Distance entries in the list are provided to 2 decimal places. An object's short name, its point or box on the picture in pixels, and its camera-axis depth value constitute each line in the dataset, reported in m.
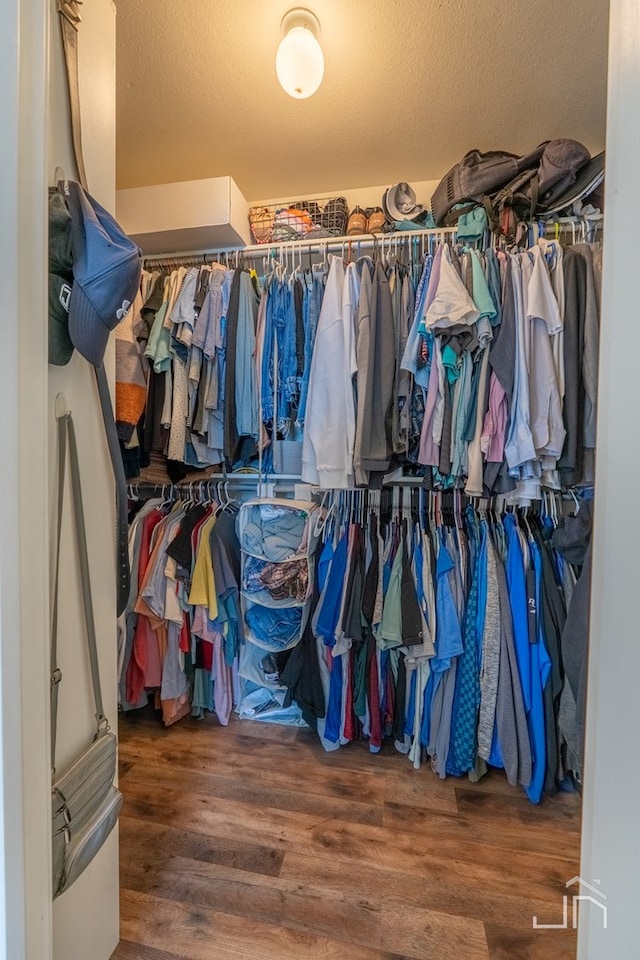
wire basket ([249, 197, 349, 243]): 1.76
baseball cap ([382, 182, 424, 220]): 1.70
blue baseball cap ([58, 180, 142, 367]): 0.67
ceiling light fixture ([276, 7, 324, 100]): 1.13
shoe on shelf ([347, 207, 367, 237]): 1.70
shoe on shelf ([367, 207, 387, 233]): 1.70
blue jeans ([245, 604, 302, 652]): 1.63
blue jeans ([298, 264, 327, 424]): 1.55
